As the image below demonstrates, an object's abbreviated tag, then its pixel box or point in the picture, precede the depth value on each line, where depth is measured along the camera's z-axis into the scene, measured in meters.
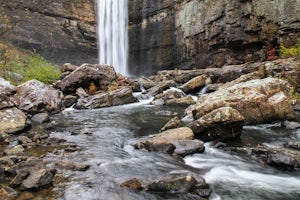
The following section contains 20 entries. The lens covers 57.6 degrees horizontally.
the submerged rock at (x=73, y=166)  4.50
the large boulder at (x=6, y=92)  7.84
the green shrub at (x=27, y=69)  12.41
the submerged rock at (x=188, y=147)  5.40
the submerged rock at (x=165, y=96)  12.55
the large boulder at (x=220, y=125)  6.07
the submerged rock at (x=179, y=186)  3.78
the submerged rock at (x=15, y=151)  5.13
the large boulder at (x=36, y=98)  9.73
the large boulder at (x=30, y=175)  3.68
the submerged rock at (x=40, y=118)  8.69
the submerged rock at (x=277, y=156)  4.72
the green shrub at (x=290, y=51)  13.93
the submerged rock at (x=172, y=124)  7.25
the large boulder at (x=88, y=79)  13.64
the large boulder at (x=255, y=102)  7.73
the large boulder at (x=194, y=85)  14.79
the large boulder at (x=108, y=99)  11.87
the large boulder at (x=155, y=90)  14.10
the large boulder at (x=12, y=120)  6.97
